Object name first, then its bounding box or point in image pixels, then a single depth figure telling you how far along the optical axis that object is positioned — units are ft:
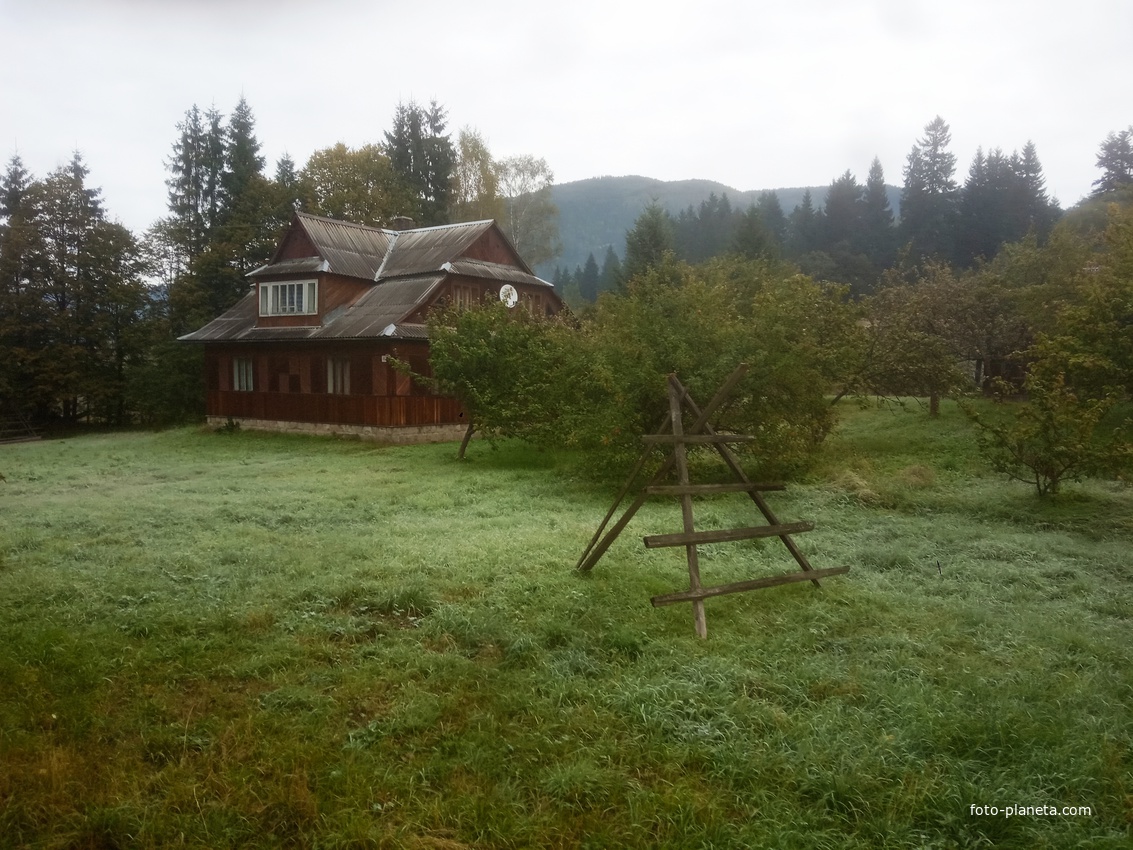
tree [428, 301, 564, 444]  60.64
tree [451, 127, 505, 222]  147.43
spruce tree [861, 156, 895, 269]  186.09
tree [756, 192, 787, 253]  214.28
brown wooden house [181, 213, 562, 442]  83.15
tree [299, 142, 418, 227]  134.00
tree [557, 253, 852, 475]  48.80
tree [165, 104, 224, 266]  146.51
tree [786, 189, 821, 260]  201.87
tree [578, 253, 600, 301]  253.03
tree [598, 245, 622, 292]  226.52
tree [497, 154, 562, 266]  151.94
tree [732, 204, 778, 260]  148.47
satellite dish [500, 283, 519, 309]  89.35
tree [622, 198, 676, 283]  139.74
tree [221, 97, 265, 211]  138.51
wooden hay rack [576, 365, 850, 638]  21.95
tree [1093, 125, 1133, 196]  160.04
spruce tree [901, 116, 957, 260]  183.21
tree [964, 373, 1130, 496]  40.47
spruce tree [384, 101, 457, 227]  151.43
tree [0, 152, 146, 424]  113.09
